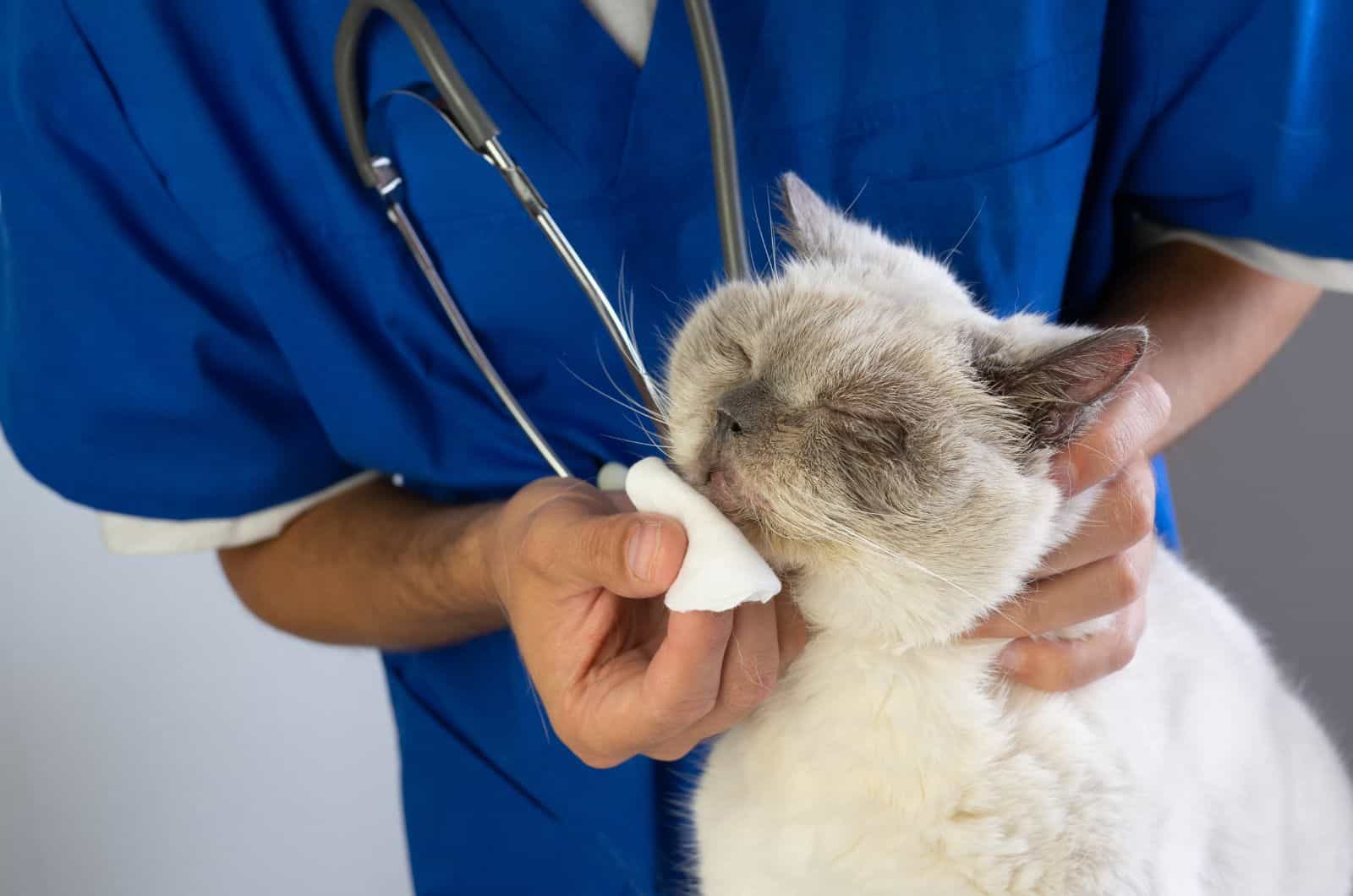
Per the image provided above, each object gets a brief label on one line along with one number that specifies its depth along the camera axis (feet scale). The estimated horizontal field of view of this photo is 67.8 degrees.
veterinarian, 3.04
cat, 2.16
